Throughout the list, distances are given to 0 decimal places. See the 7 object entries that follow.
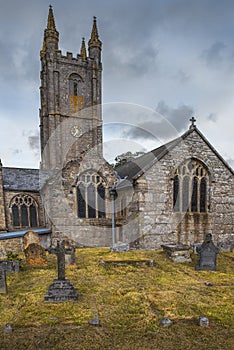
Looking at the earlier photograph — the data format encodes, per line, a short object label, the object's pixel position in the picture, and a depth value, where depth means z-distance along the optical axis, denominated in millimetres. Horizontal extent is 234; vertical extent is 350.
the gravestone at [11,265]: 8034
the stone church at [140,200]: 12453
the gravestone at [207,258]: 8336
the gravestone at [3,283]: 6184
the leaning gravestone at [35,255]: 8805
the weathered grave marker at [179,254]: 9391
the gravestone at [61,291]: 5602
